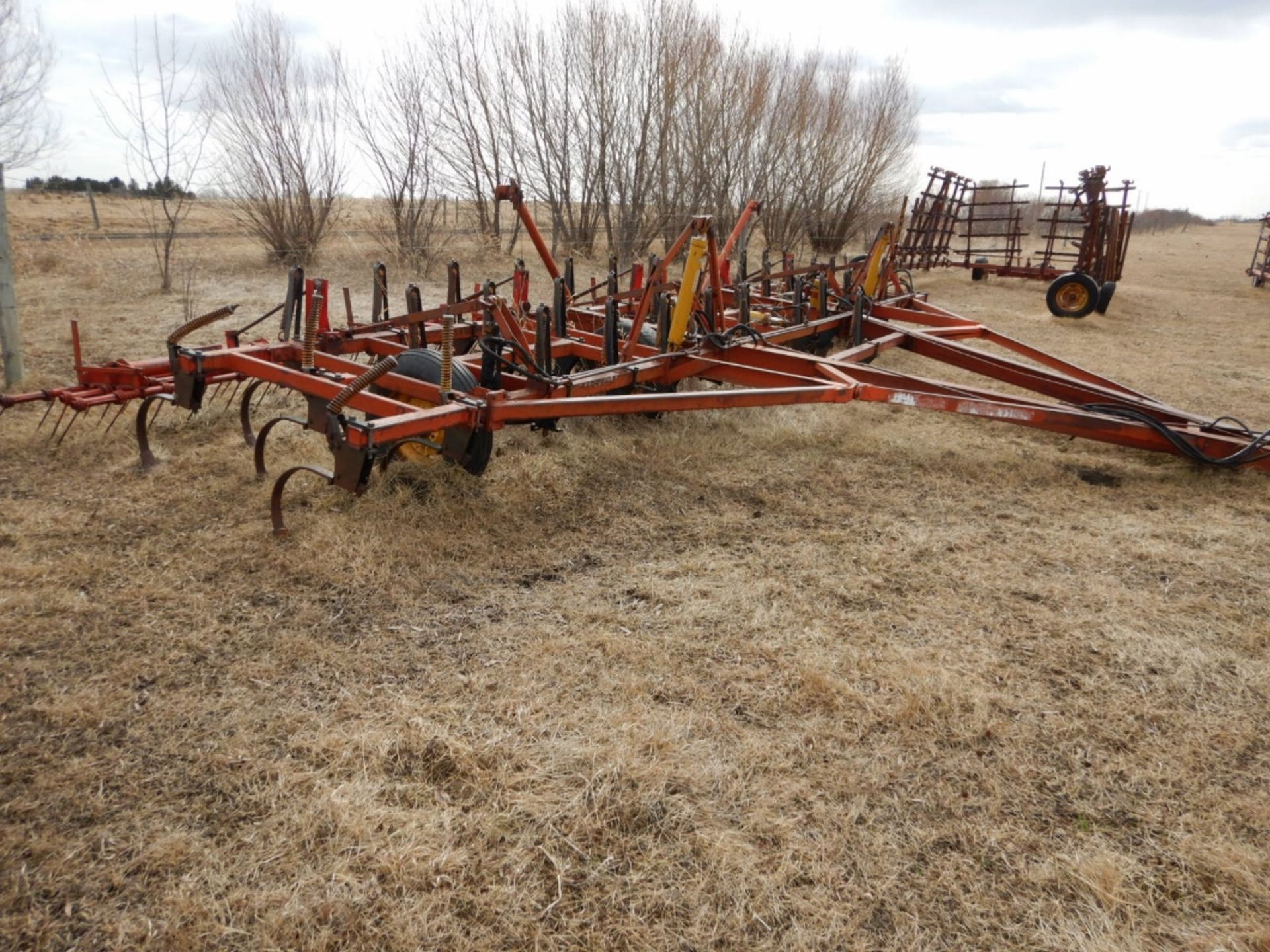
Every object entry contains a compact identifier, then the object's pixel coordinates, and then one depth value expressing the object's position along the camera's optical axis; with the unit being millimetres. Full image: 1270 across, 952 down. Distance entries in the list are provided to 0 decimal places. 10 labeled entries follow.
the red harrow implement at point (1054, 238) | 11047
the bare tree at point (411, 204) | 12812
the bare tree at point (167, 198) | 9797
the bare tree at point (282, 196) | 11750
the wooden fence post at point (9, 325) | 5438
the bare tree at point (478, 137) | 12883
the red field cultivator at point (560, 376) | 3400
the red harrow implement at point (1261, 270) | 15453
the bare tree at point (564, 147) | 12719
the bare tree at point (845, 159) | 16703
